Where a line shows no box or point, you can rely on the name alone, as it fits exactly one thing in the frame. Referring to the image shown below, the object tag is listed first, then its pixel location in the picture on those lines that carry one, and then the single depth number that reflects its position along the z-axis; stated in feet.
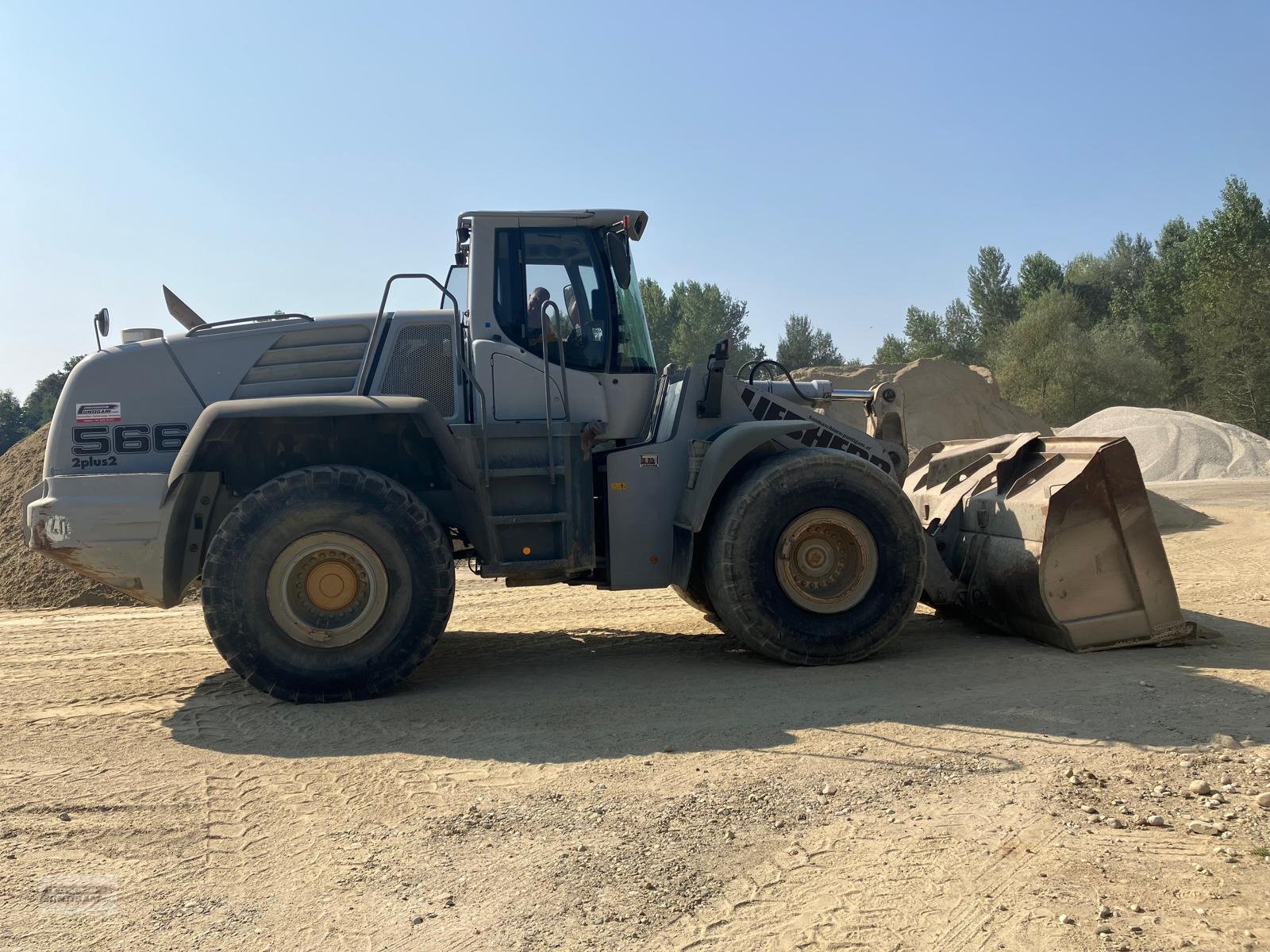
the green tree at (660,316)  151.33
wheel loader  19.31
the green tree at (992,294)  200.03
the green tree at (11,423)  137.69
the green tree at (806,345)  171.94
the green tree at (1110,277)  188.44
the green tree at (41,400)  83.83
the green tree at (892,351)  198.70
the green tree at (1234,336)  120.37
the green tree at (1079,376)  137.49
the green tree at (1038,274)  194.18
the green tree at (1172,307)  150.10
